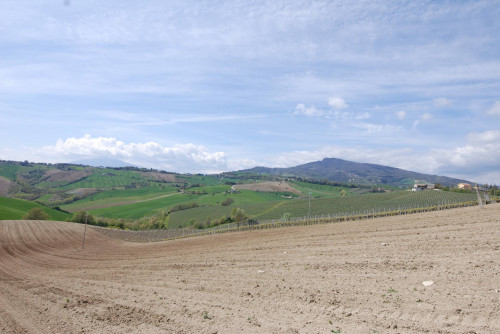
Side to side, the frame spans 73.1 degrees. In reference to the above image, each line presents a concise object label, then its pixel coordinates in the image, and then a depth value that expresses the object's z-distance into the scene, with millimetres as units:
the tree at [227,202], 128125
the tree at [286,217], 68950
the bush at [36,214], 92188
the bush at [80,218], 101825
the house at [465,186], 98825
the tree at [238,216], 79500
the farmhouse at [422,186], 124975
